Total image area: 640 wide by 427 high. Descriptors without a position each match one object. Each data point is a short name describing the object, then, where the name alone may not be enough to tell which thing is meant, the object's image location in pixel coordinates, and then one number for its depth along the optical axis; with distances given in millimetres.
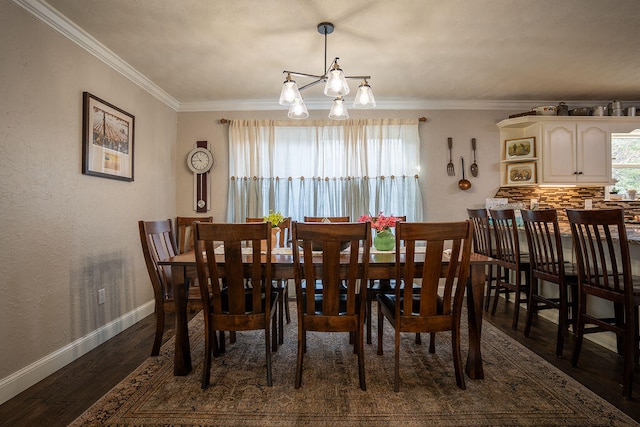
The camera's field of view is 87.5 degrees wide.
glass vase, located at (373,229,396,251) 2479
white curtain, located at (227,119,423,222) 4219
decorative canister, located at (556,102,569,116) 4020
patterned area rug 1661
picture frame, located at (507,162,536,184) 4055
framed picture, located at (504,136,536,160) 4066
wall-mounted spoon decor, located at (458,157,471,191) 4242
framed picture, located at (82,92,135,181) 2580
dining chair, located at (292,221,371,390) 1793
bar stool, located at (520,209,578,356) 2398
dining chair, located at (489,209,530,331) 2898
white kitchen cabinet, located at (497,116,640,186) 3986
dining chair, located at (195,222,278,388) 1840
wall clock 4227
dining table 2016
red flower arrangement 2408
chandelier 2197
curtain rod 4229
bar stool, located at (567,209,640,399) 1809
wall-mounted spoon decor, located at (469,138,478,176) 4267
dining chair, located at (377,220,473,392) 1769
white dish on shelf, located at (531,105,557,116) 4004
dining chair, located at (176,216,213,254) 3943
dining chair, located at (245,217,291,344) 2565
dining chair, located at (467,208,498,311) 3299
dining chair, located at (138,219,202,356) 2314
